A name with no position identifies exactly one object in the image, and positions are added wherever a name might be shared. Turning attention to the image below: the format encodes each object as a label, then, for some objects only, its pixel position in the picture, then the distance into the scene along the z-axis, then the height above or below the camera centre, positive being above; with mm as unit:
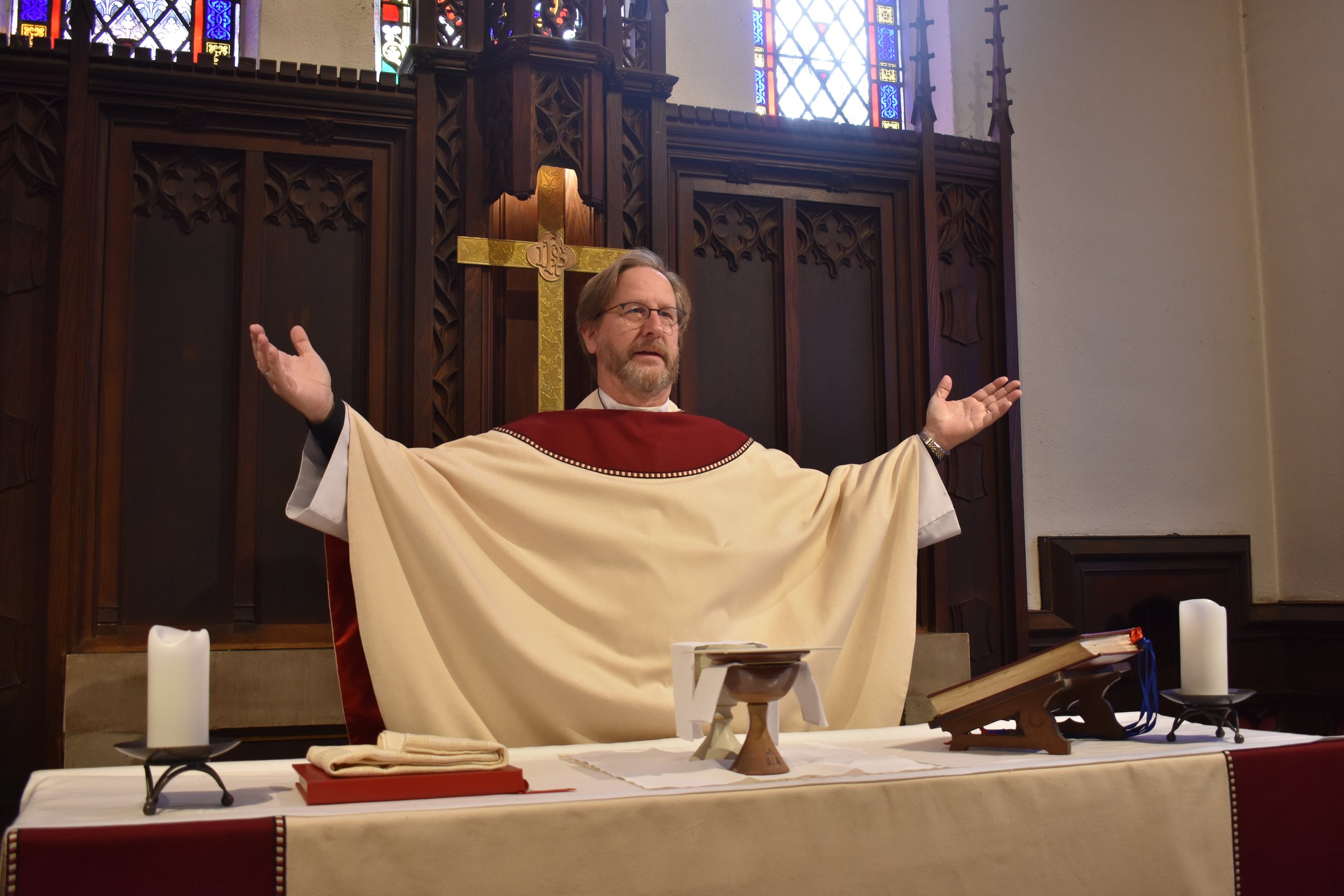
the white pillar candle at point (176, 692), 1821 -231
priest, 3242 -9
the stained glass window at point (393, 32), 5328 +2337
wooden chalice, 2053 -287
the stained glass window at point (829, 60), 6012 +2500
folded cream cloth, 1867 -350
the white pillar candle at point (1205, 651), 2459 -250
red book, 1826 -387
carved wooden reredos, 3889 +971
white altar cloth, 1751 -414
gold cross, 4191 +1001
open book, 2283 -256
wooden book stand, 2279 -365
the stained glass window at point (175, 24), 5215 +2336
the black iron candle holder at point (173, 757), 1769 -329
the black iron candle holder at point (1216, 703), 2418 -354
